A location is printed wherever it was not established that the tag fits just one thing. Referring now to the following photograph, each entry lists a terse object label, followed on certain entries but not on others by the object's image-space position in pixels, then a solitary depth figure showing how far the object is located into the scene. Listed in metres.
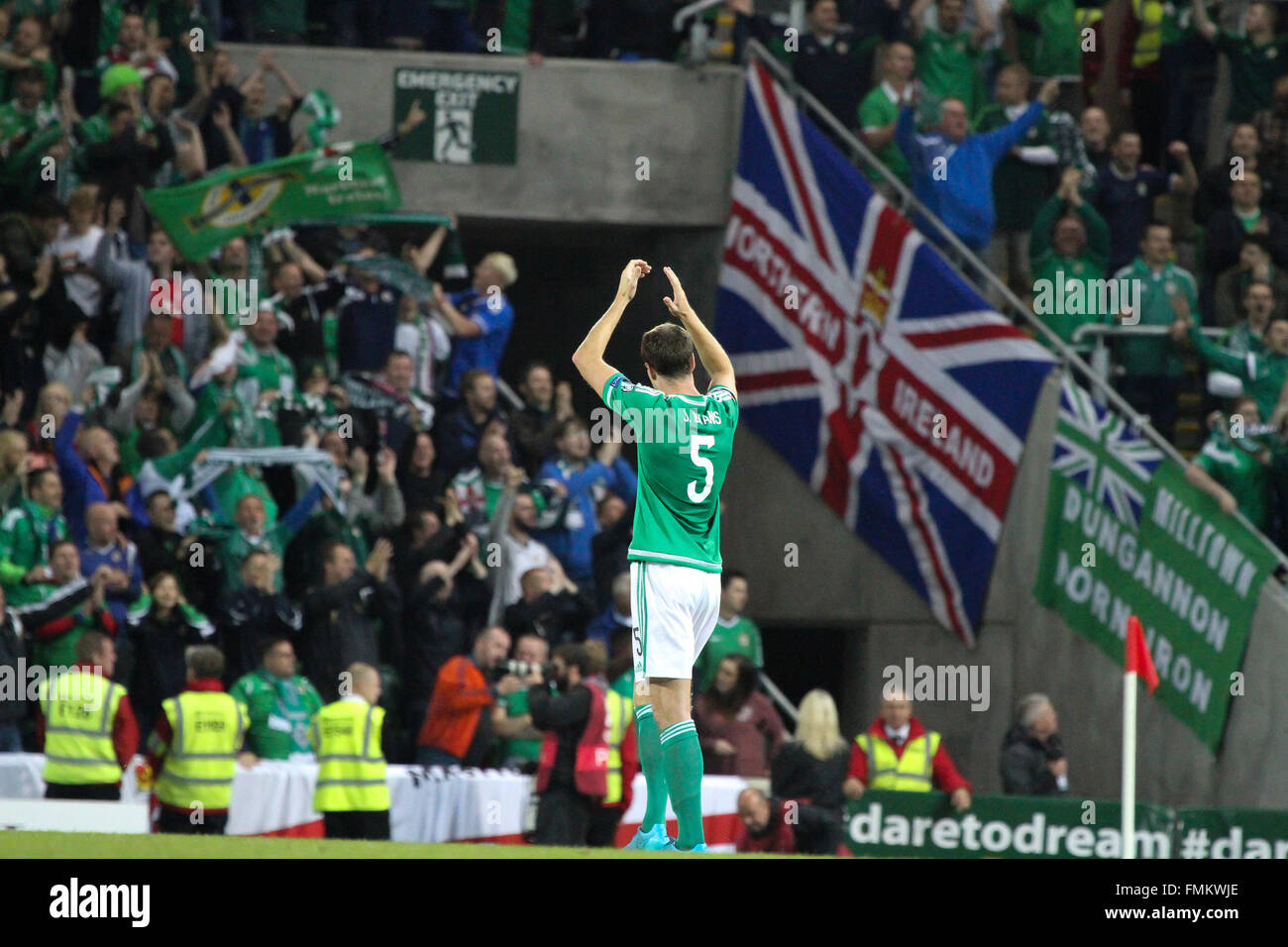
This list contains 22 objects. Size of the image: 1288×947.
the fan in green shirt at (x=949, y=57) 19.33
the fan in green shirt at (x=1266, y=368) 17.42
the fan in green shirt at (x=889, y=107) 18.92
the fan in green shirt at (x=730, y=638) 15.66
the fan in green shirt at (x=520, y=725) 14.77
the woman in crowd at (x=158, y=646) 14.27
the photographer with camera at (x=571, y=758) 13.65
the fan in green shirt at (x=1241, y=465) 16.97
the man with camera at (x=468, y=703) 14.40
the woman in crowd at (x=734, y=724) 14.93
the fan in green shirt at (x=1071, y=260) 18.53
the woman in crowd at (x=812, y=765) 13.97
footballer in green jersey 8.59
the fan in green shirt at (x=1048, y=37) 20.16
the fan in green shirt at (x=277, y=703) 13.91
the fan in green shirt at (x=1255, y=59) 20.06
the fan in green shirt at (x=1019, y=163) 18.95
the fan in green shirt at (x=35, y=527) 14.33
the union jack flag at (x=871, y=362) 18.50
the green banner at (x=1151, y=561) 16.50
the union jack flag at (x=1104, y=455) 17.22
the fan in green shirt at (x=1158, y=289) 18.22
